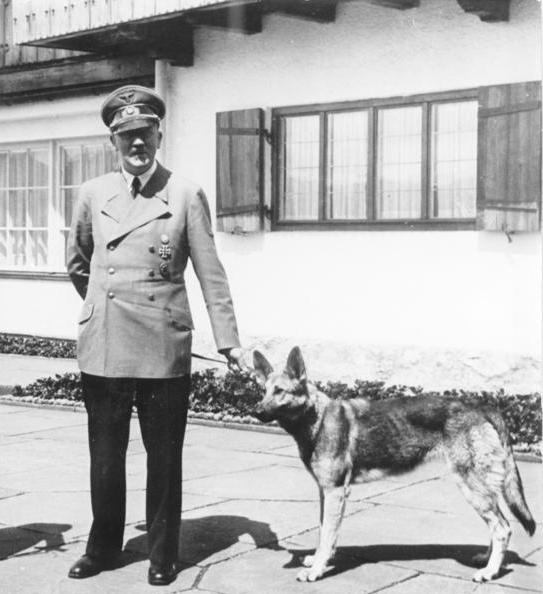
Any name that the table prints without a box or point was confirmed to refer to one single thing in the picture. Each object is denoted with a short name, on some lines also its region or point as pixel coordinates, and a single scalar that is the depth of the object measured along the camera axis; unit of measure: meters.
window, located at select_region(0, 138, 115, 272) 15.53
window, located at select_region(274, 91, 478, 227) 11.02
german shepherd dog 5.28
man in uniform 5.28
